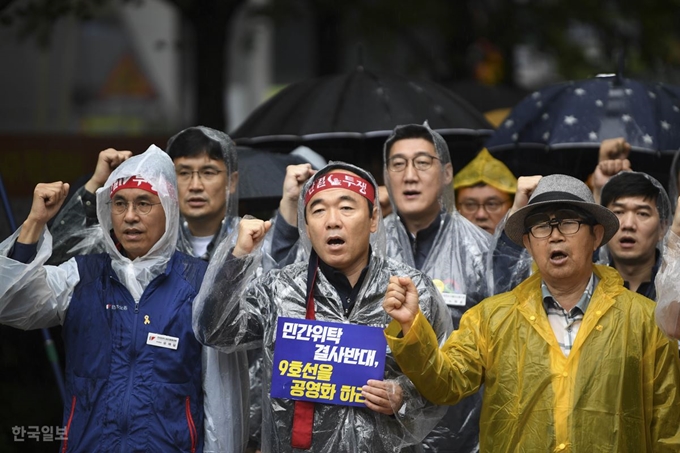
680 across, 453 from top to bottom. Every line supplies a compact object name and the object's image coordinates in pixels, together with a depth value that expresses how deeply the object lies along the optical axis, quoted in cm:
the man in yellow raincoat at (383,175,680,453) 793
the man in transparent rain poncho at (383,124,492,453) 1012
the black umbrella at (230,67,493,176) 1323
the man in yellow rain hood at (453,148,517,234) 1216
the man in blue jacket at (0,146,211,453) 864
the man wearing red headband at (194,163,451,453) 837
